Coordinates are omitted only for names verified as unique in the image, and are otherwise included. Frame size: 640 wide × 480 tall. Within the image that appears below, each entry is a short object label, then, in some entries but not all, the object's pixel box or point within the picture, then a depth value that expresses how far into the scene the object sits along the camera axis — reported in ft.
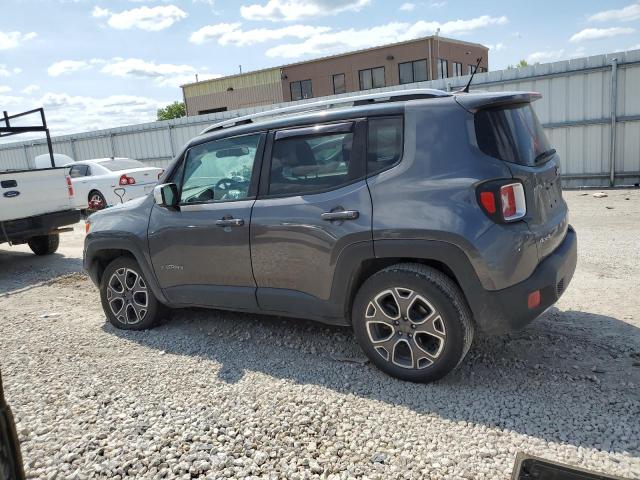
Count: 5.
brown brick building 112.78
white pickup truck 25.82
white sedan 43.68
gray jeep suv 10.66
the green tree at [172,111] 259.19
